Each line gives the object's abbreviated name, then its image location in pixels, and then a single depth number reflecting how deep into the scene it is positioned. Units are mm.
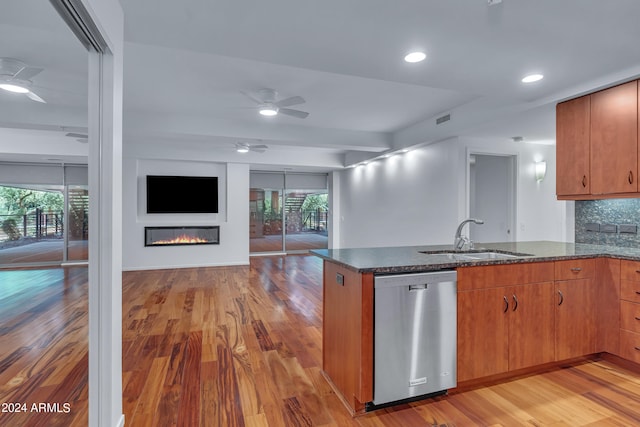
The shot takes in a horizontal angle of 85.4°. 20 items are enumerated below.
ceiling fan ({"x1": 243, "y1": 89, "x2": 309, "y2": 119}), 3746
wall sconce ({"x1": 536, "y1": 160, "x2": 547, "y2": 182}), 5266
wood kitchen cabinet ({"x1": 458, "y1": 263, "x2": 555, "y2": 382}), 2369
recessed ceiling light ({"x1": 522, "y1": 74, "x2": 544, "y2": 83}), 2836
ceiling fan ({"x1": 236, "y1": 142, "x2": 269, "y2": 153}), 6116
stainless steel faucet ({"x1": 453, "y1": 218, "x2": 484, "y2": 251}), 3010
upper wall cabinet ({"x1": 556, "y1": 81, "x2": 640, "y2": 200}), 2869
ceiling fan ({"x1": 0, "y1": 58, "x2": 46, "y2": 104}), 1068
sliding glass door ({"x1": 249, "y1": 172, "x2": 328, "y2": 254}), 9211
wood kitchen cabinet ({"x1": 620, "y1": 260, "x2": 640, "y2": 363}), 2660
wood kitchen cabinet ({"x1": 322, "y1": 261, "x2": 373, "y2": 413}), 2100
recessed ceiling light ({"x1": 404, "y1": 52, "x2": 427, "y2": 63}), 2467
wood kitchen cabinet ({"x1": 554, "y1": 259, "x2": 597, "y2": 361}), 2668
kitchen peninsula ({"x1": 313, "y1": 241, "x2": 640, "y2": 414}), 2180
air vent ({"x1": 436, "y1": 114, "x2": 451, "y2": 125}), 4605
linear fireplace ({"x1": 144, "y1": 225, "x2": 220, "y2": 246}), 7270
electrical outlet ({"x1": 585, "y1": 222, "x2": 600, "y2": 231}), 3641
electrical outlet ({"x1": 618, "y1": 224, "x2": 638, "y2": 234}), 3312
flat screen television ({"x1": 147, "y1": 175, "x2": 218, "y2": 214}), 7234
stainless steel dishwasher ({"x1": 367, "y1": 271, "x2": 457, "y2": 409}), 2131
